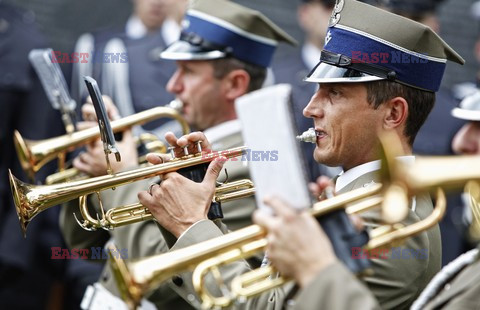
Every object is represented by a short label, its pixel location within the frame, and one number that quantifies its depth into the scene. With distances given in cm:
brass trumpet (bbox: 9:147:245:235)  859
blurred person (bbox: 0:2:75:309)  1493
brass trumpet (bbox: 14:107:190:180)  1085
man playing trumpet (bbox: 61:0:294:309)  1116
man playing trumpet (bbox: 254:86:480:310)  602
